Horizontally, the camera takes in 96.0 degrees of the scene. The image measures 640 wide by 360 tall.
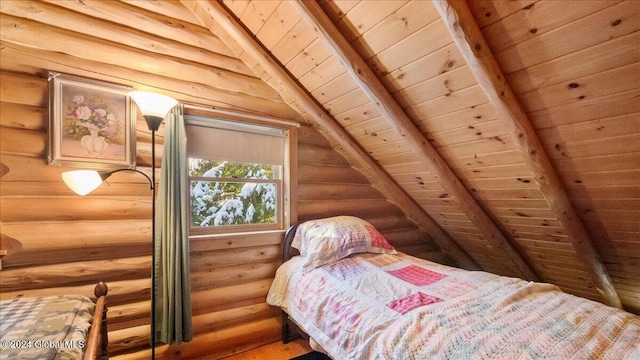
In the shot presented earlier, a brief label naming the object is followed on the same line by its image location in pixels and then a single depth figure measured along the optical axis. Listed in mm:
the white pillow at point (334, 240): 2223
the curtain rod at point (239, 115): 2251
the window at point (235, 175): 2357
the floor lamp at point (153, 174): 1511
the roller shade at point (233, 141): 2303
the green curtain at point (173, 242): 1965
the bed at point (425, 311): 1163
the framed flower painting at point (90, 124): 1770
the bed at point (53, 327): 873
